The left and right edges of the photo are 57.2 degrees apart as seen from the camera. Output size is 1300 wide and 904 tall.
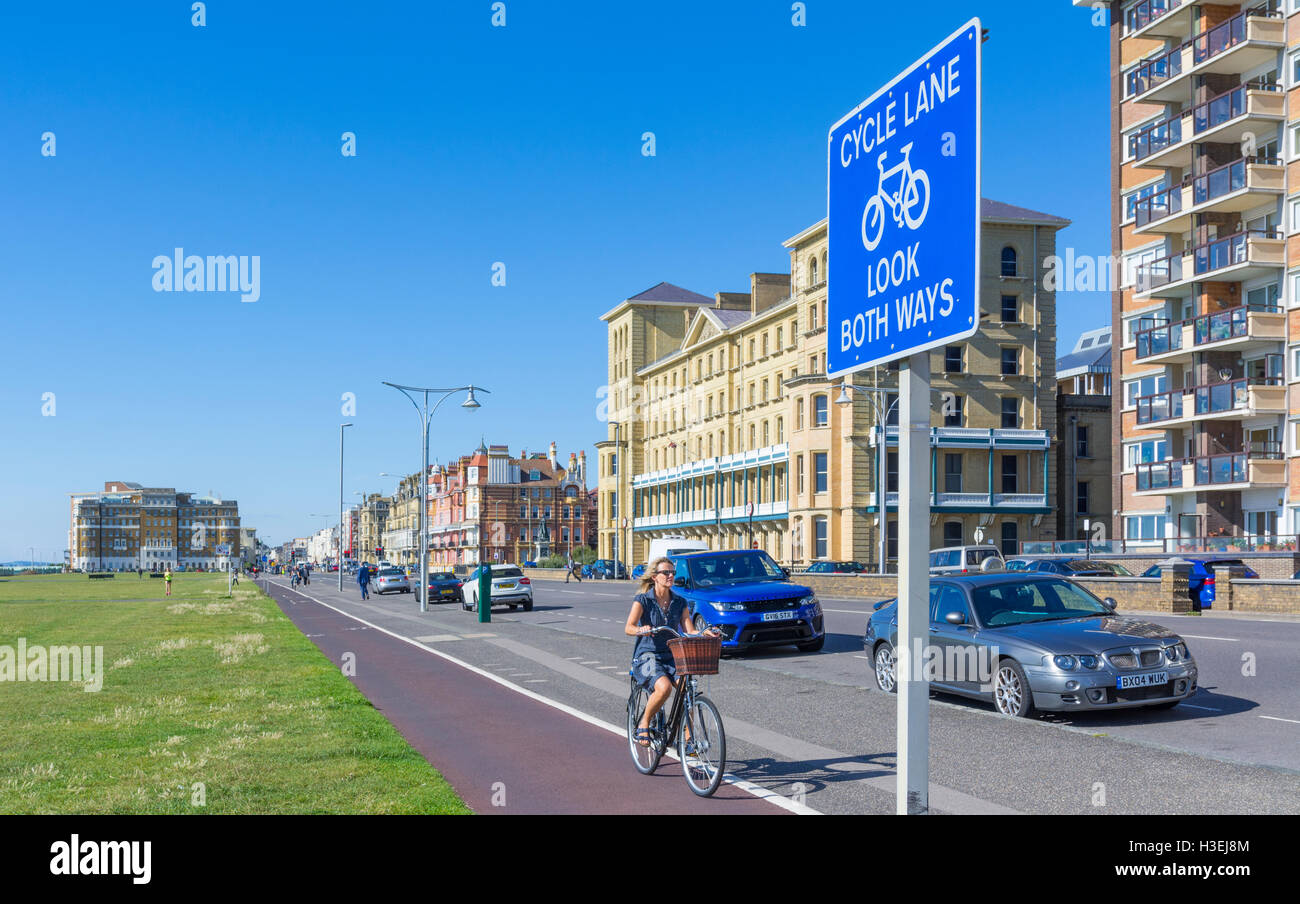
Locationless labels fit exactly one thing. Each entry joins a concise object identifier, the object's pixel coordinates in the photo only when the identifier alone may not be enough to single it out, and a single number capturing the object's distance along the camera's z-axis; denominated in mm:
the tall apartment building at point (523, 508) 149250
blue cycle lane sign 5105
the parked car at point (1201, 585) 28453
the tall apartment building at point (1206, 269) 41094
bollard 32812
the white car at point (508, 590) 40094
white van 62925
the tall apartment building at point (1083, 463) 69688
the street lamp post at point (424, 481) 41844
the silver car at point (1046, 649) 11656
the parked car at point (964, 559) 36562
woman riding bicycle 9078
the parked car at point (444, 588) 50750
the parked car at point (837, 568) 60250
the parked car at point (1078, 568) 33188
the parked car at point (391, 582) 66688
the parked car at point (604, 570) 90500
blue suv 19500
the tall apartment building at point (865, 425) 66500
